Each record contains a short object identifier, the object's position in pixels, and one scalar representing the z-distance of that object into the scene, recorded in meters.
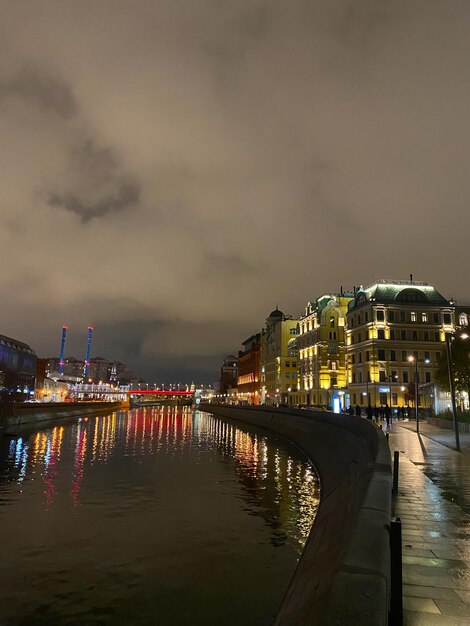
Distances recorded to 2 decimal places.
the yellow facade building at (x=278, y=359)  138.00
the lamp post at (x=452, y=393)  26.50
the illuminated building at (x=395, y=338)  87.56
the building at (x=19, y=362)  108.93
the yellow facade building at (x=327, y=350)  105.81
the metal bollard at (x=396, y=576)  5.72
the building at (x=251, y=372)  174.62
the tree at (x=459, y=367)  52.82
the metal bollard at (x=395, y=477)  14.63
